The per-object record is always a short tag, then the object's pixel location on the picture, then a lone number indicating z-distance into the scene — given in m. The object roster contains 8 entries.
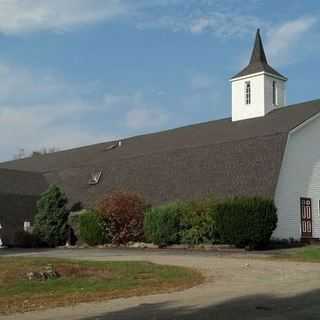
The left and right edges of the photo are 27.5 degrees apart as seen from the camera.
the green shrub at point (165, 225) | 35.12
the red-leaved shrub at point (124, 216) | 38.19
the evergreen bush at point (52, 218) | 41.72
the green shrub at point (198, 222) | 33.50
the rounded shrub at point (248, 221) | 31.38
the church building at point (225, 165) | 35.97
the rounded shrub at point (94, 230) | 38.84
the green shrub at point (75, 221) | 40.81
